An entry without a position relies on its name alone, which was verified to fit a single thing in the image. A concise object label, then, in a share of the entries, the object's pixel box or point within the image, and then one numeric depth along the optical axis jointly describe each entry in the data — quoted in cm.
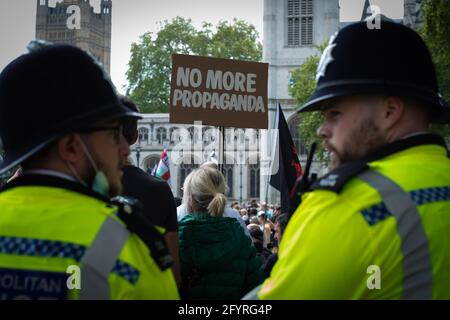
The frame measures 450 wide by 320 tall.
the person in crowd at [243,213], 1887
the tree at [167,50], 5409
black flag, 649
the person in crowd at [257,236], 798
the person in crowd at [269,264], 368
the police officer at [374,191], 179
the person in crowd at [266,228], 1366
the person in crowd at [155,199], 392
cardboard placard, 728
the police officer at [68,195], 181
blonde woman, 417
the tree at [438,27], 1680
